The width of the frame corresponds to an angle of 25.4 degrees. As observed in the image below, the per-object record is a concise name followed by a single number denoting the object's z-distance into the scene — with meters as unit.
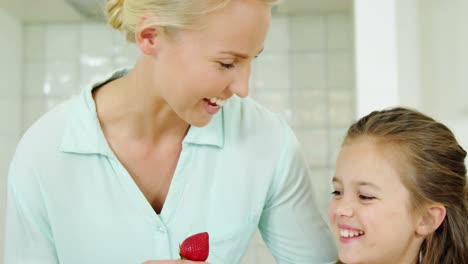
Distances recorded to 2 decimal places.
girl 1.42
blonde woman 1.41
